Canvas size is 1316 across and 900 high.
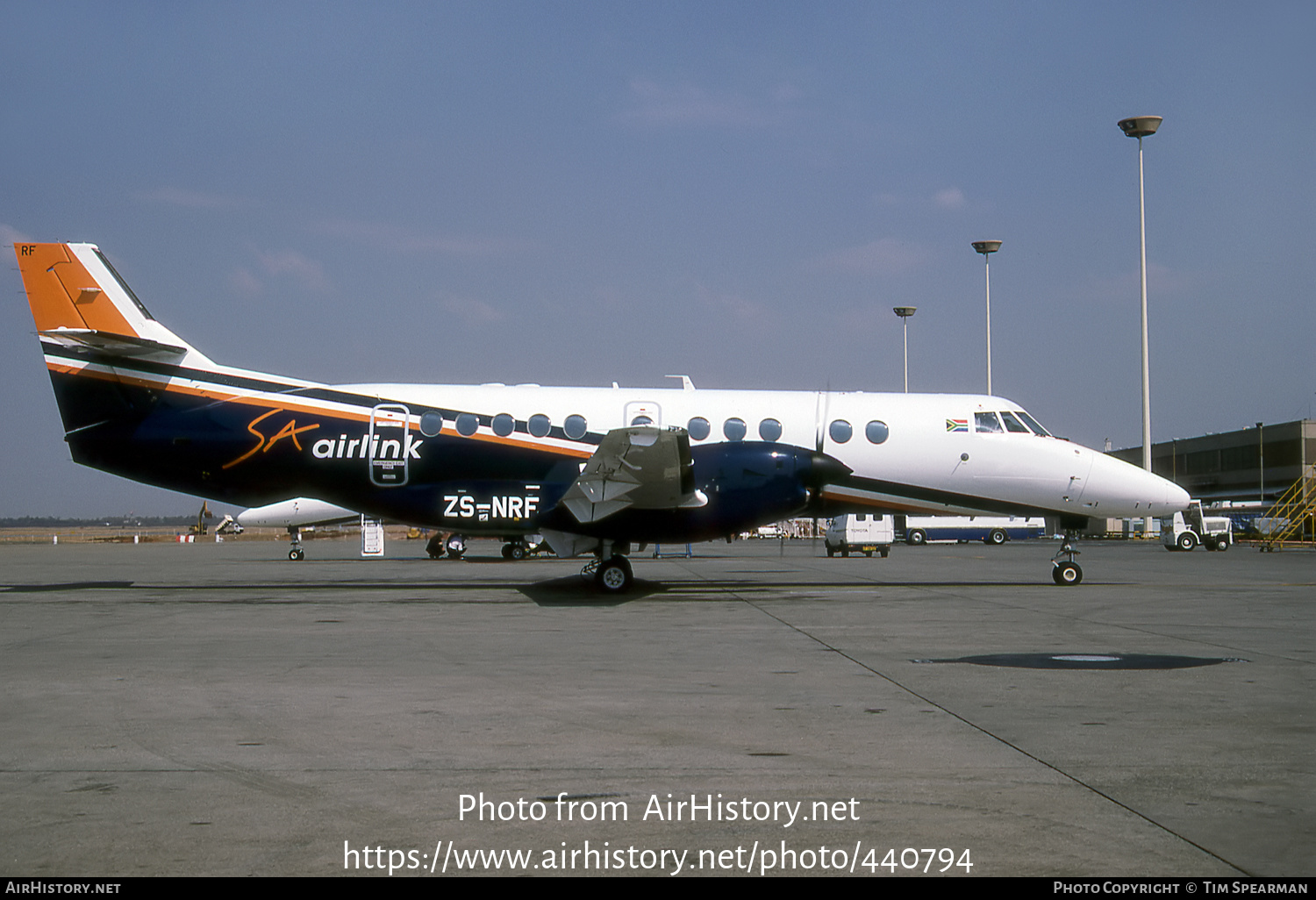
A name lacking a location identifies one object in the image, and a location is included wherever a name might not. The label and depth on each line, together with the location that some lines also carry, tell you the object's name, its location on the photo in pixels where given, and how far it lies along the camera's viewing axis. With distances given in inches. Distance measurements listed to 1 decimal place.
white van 1675.7
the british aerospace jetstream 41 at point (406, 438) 716.7
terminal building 3255.4
